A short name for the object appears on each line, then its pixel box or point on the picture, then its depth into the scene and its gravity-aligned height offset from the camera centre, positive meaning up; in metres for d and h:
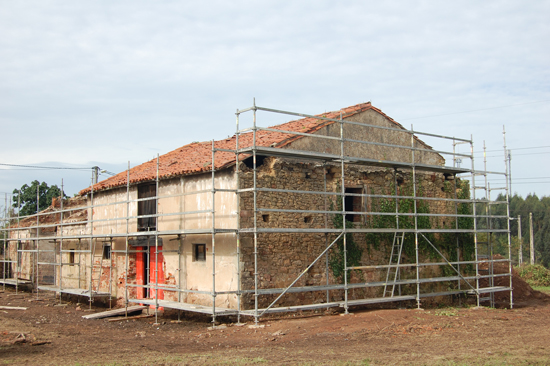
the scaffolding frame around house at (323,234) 12.70 -0.69
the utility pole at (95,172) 31.40 +2.59
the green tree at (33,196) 38.94 +1.50
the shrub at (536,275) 28.06 -3.48
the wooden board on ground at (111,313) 15.15 -2.83
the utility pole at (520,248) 45.30 -3.39
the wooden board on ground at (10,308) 17.43 -3.02
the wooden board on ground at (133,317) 14.79 -2.91
